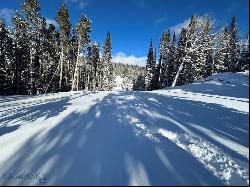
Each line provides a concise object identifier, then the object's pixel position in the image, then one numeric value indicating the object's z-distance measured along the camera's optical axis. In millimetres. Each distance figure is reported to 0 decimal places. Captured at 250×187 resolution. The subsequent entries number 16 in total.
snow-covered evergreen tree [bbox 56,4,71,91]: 22773
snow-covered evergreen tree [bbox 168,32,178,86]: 31747
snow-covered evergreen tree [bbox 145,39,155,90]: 40090
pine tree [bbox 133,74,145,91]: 57546
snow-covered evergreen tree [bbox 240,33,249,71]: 28999
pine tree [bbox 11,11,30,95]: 19819
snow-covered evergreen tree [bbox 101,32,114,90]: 38628
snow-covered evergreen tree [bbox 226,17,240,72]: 32272
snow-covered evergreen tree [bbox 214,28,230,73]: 30330
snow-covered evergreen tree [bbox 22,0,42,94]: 19589
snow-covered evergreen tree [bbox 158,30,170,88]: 34804
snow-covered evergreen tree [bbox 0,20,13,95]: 22394
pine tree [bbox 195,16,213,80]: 19419
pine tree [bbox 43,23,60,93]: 25256
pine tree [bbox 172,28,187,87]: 19723
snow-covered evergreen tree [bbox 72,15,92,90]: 24077
